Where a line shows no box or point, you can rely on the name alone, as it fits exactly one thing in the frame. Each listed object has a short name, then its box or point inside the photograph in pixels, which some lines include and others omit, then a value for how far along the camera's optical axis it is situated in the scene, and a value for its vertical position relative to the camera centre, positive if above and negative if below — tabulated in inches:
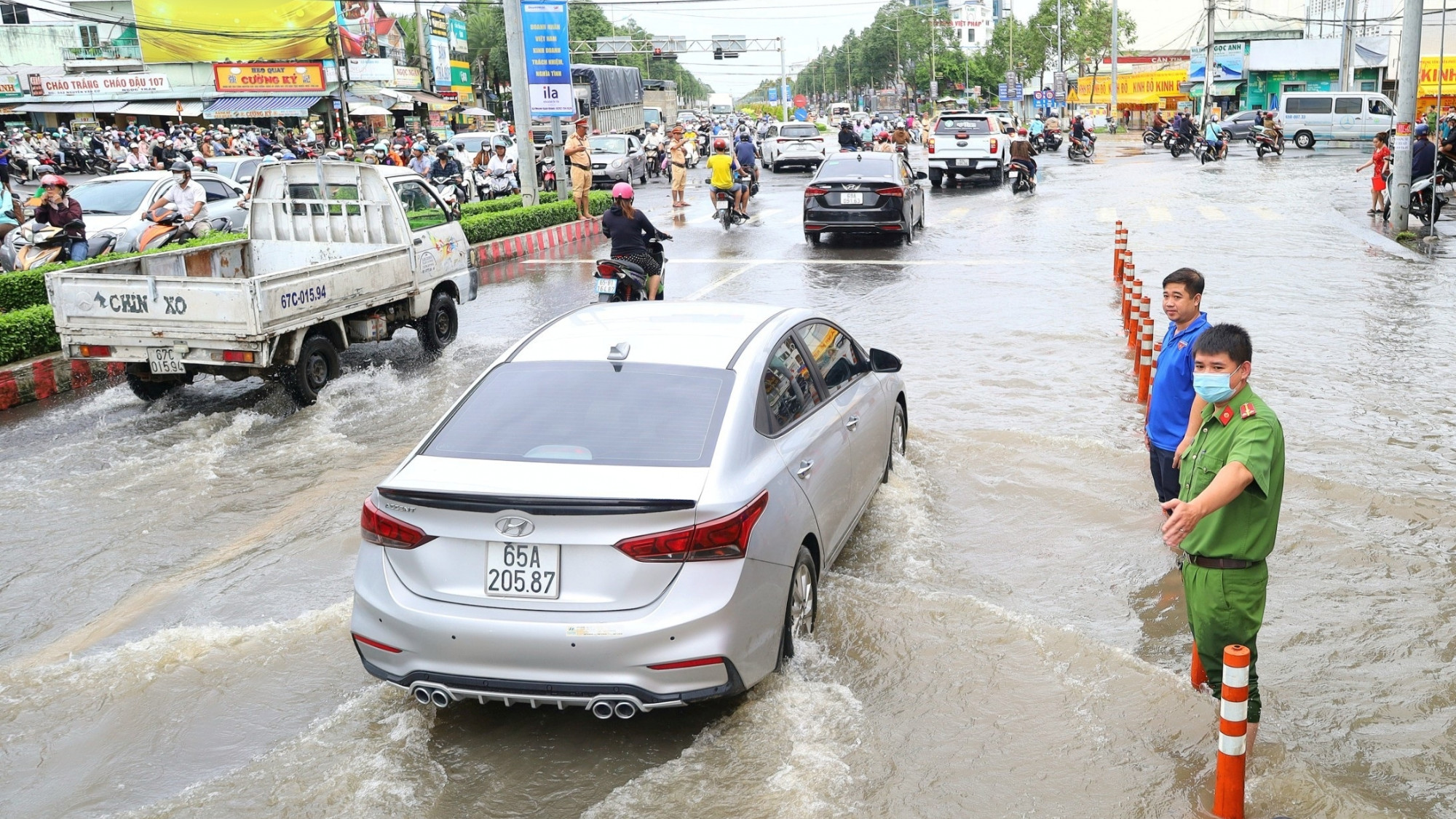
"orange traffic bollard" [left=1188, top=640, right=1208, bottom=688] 191.5 -89.8
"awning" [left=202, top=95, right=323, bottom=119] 2010.3 +47.5
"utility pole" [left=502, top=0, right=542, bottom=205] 866.8 +16.2
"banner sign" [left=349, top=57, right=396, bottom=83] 2380.7 +113.7
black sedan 743.7 -57.0
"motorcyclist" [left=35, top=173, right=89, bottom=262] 553.9 -28.6
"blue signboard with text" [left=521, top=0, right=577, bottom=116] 972.6 +50.4
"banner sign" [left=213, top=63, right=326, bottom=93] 2082.9 +96.7
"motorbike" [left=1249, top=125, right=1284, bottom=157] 1457.9 -71.1
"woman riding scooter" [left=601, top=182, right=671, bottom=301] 471.5 -43.4
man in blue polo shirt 213.9 -51.9
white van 1670.8 -50.6
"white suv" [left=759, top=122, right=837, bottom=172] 1489.9 -47.8
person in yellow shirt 878.4 -43.9
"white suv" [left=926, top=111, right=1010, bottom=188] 1192.2 -51.0
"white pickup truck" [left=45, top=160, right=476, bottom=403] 362.6 -47.3
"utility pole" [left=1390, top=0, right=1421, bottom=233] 701.9 -16.8
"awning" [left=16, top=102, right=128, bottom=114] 2055.9 +64.8
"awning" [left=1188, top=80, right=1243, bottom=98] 2631.4 -11.9
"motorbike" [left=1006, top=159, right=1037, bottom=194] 1091.3 -74.0
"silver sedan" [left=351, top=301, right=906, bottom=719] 166.2 -57.7
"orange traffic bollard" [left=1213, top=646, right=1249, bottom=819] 144.9 -76.0
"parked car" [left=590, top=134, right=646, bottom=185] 1306.6 -45.4
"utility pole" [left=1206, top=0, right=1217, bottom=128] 2028.1 +6.0
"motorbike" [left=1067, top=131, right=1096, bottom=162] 1567.4 -72.1
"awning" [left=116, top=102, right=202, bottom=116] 2037.4 +53.4
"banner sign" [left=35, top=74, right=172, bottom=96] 2098.9 +101.8
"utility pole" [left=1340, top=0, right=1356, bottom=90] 1753.2 +33.6
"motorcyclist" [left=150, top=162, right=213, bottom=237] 616.1 -27.6
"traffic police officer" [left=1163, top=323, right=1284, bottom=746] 152.6 -51.1
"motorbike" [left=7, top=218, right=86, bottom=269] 553.9 -43.2
